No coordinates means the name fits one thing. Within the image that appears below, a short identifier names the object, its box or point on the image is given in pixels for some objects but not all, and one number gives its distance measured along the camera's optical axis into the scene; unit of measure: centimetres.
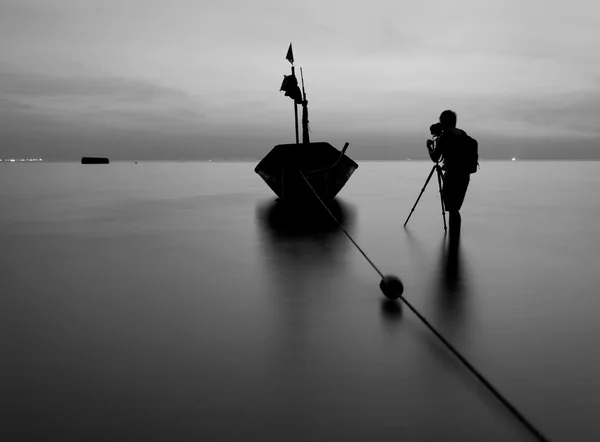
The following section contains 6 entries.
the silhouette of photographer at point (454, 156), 767
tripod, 819
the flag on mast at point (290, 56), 1484
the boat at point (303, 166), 1391
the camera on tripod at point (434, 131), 813
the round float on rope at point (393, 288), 435
